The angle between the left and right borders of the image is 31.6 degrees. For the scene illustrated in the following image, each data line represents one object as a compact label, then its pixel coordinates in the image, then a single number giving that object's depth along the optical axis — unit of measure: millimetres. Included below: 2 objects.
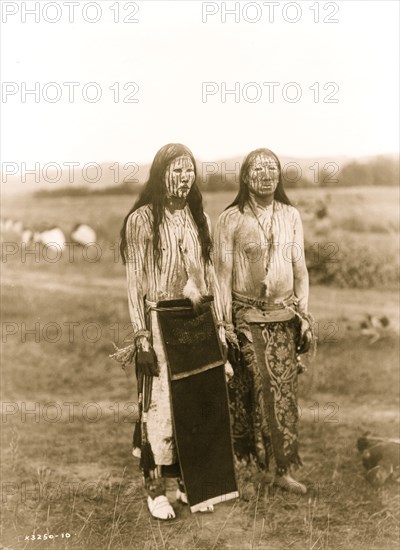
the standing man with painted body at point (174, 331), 2633
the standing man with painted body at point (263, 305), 2787
